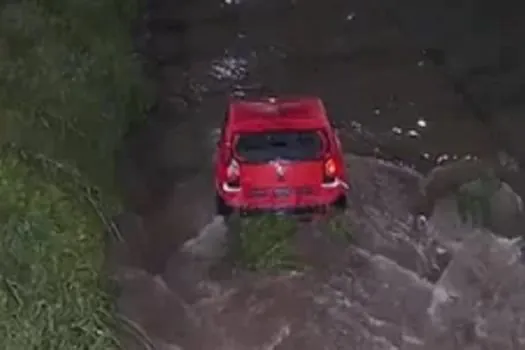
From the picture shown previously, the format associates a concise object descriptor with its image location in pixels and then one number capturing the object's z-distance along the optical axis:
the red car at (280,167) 12.72
